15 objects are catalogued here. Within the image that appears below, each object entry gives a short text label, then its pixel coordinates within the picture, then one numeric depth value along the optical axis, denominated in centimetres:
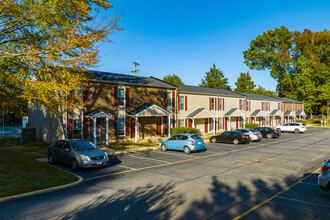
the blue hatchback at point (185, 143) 1923
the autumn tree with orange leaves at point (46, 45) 1178
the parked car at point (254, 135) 2738
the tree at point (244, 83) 8612
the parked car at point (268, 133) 3117
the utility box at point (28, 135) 2589
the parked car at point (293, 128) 3906
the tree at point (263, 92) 8531
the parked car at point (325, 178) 806
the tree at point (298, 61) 6383
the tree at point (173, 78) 8148
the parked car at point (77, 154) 1335
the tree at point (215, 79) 8069
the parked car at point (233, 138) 2498
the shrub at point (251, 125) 4088
